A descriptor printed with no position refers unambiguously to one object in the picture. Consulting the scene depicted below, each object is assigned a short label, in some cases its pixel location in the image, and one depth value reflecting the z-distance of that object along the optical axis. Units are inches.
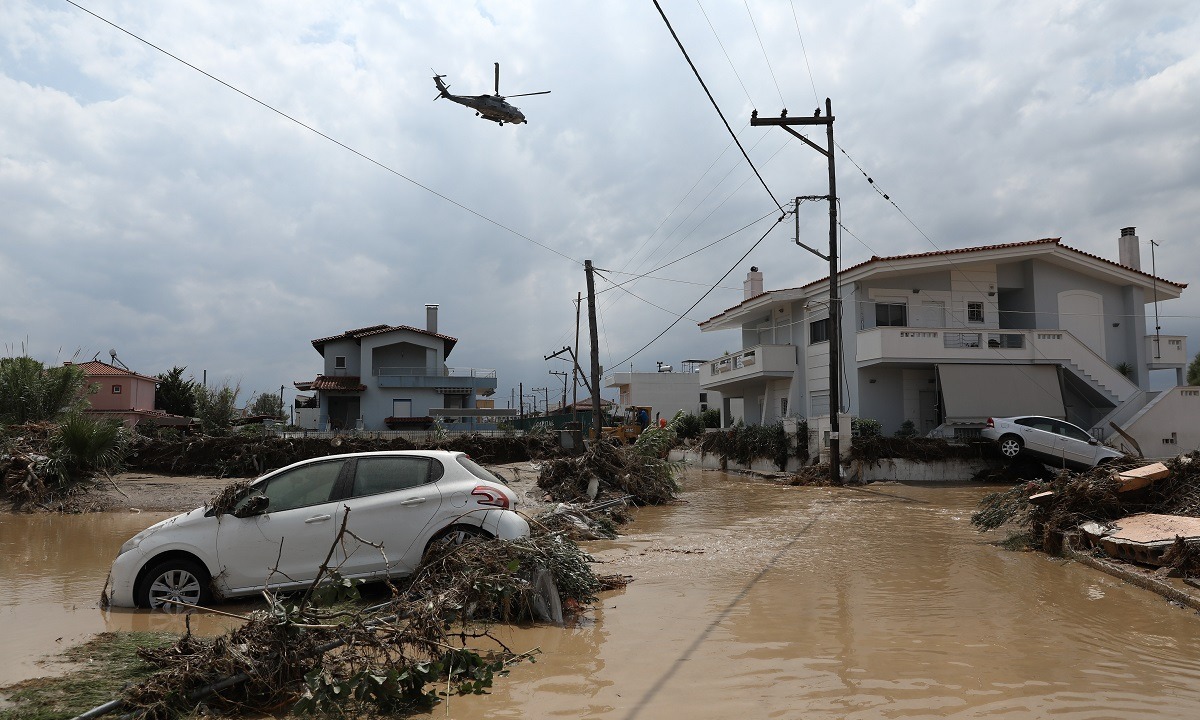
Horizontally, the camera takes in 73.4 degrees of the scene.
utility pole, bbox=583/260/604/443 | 1026.7
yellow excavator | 1512.9
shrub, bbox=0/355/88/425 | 821.9
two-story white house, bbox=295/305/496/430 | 1856.5
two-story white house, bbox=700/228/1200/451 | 1104.8
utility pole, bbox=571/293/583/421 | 1481.5
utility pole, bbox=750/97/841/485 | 931.3
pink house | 1678.2
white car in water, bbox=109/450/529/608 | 293.3
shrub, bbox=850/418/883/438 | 1055.0
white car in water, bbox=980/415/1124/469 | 892.6
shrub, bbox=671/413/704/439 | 1775.3
